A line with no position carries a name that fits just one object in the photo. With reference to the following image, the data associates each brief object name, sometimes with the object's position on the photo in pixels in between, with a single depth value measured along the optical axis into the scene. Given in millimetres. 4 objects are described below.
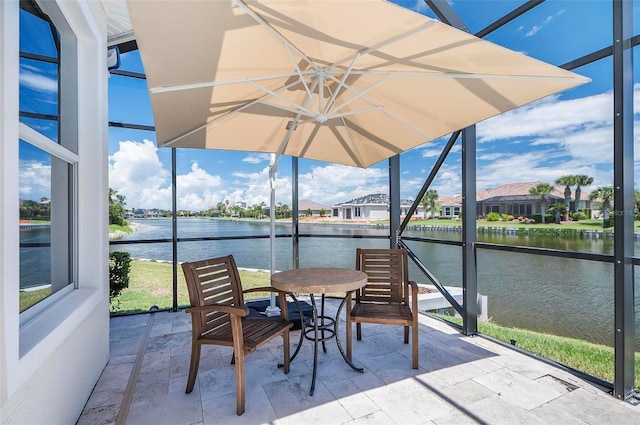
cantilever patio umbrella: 1585
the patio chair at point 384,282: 2977
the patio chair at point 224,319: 2029
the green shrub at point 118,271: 4109
